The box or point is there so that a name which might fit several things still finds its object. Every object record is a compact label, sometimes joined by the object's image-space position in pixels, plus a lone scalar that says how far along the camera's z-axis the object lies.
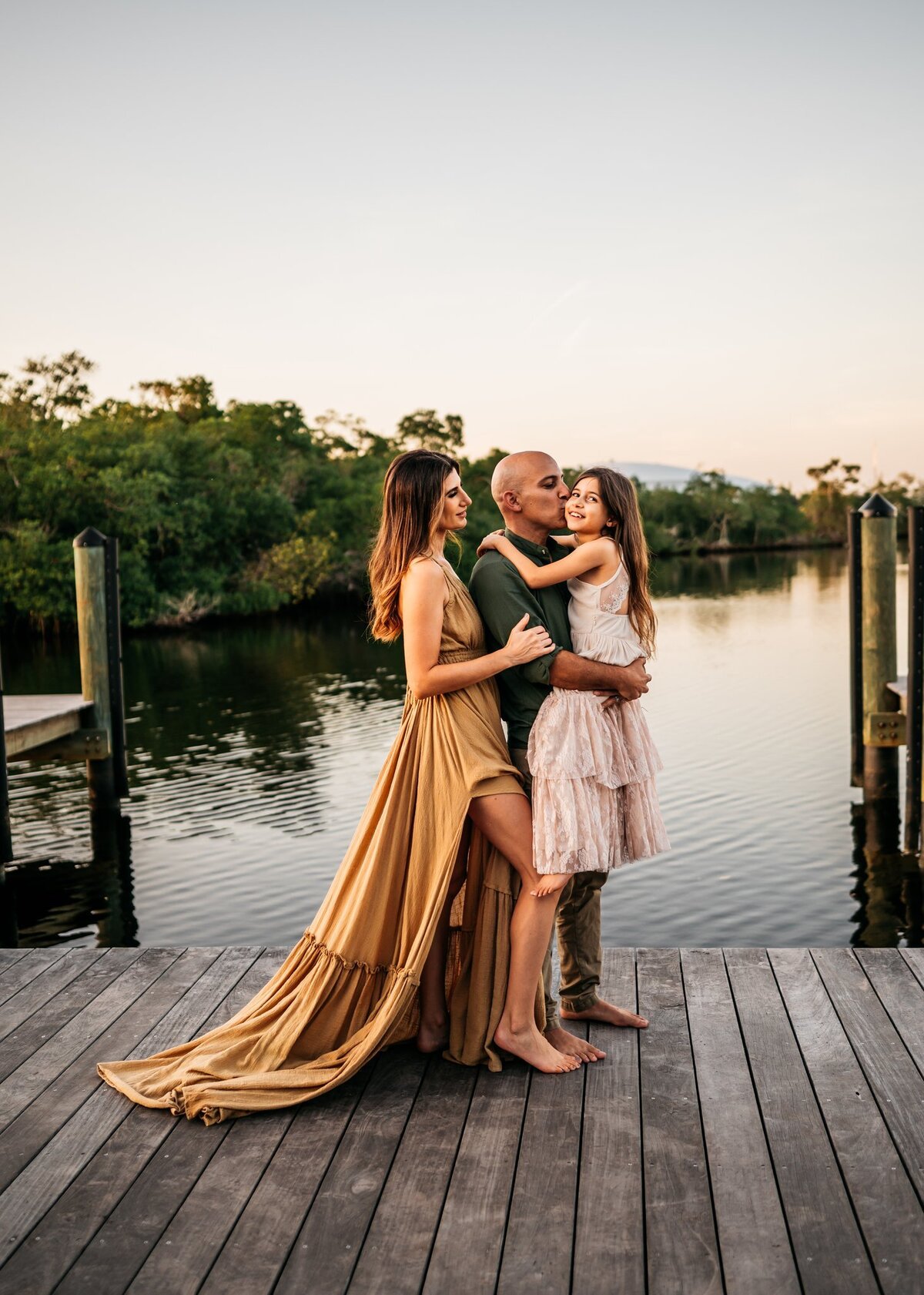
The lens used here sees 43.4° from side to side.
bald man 3.28
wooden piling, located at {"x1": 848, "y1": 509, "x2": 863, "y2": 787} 9.27
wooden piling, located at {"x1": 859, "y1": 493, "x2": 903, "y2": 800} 8.68
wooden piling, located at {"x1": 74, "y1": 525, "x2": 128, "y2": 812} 9.98
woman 3.22
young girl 3.22
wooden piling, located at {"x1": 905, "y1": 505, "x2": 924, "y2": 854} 7.59
